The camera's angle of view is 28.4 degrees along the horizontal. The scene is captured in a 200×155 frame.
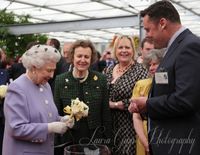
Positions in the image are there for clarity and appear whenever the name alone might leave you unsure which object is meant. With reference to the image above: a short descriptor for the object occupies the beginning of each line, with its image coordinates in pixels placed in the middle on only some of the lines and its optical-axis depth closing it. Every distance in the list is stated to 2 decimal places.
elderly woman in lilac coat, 2.58
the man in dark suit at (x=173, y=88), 2.12
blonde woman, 3.50
